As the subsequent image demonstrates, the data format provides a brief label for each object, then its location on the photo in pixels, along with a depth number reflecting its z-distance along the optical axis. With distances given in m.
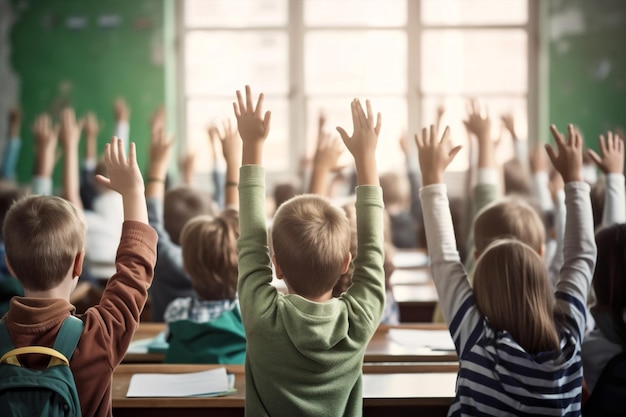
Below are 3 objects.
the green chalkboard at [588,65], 7.21
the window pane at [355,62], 7.56
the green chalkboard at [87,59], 7.12
